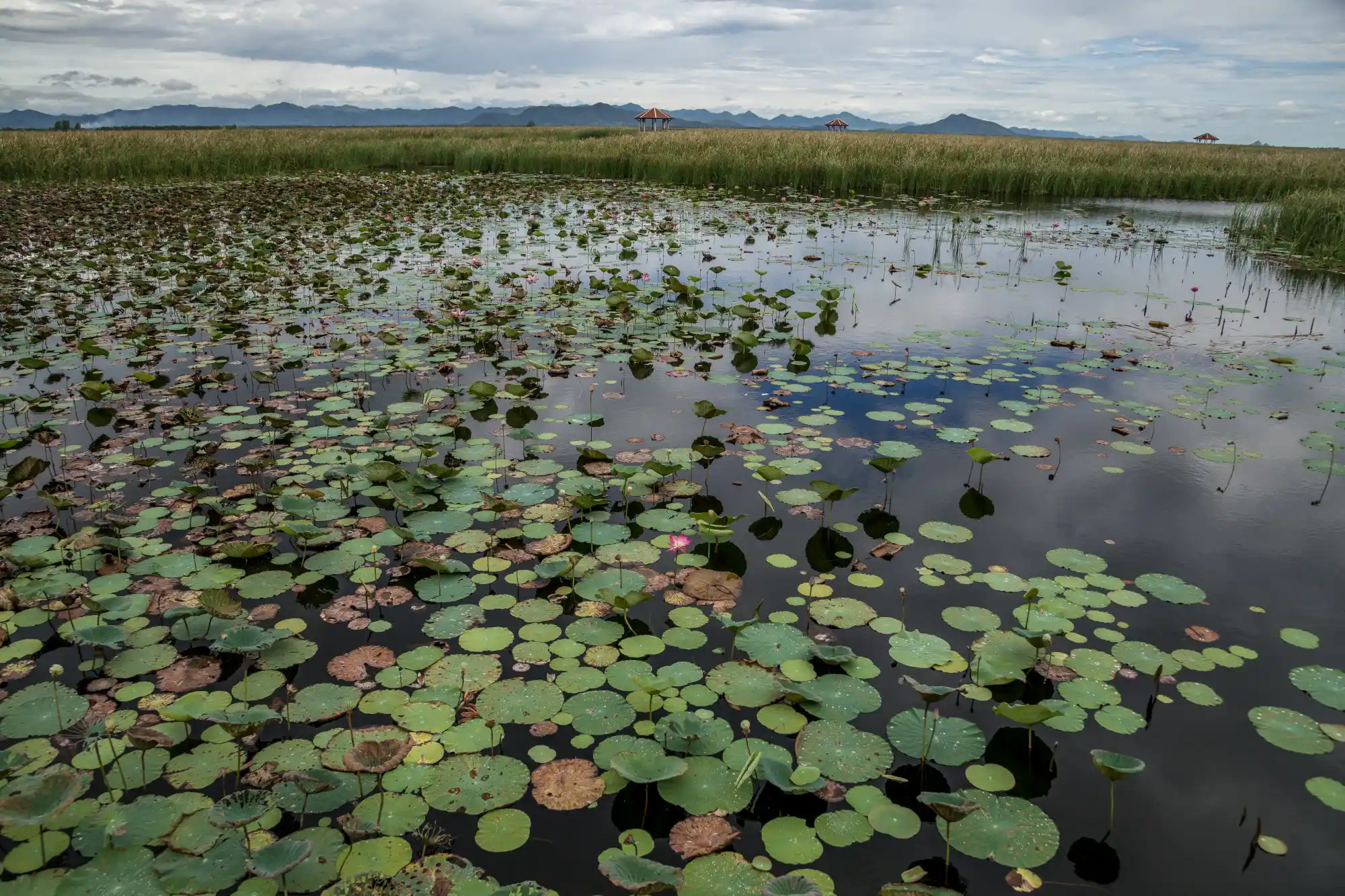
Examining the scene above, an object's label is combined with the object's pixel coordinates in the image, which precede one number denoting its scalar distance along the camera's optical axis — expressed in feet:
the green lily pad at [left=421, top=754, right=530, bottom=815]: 6.70
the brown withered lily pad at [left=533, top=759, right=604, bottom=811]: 6.79
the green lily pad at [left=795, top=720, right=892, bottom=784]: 7.13
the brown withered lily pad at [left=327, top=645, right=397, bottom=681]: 8.38
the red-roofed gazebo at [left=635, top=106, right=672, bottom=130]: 166.61
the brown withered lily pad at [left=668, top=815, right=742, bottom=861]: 6.28
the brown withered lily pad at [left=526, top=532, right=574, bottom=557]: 10.87
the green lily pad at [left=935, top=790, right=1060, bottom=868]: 6.30
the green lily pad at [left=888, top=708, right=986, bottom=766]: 7.32
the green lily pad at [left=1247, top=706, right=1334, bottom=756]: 7.57
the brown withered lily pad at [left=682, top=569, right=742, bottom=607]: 9.96
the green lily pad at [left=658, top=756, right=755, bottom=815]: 6.75
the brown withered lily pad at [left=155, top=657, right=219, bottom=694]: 8.14
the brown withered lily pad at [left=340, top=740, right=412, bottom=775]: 6.31
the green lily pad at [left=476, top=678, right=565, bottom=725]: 7.81
